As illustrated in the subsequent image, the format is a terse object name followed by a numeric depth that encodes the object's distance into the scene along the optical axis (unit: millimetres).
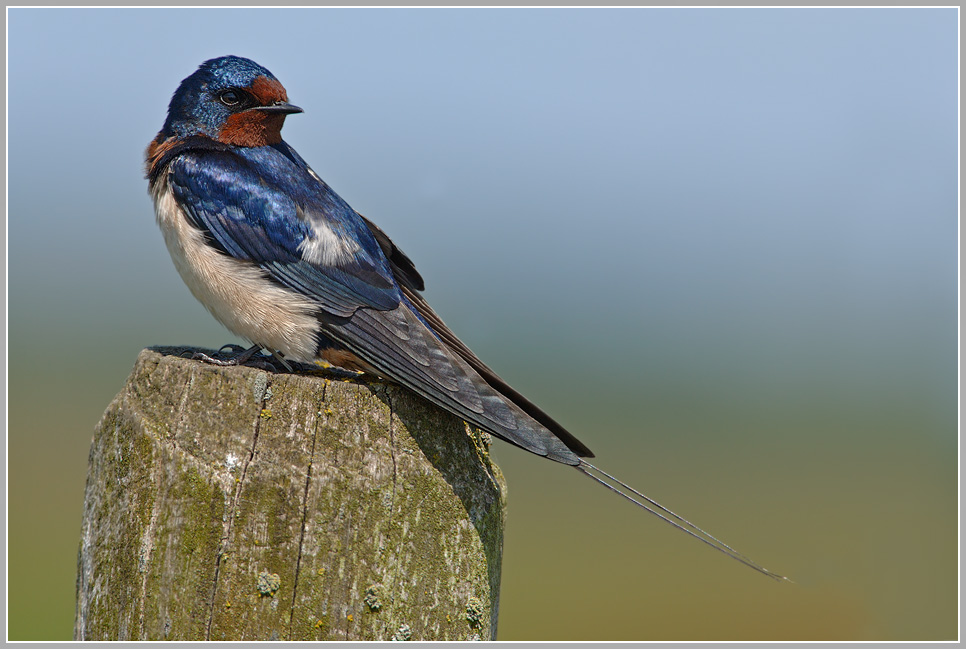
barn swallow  7566
